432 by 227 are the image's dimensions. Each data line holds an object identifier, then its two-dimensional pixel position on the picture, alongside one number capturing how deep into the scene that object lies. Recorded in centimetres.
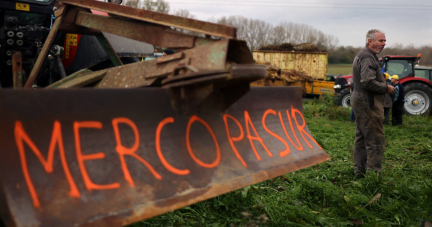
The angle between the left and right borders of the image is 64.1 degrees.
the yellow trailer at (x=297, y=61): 1462
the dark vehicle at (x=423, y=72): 1119
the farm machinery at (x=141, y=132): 133
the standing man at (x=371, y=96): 349
